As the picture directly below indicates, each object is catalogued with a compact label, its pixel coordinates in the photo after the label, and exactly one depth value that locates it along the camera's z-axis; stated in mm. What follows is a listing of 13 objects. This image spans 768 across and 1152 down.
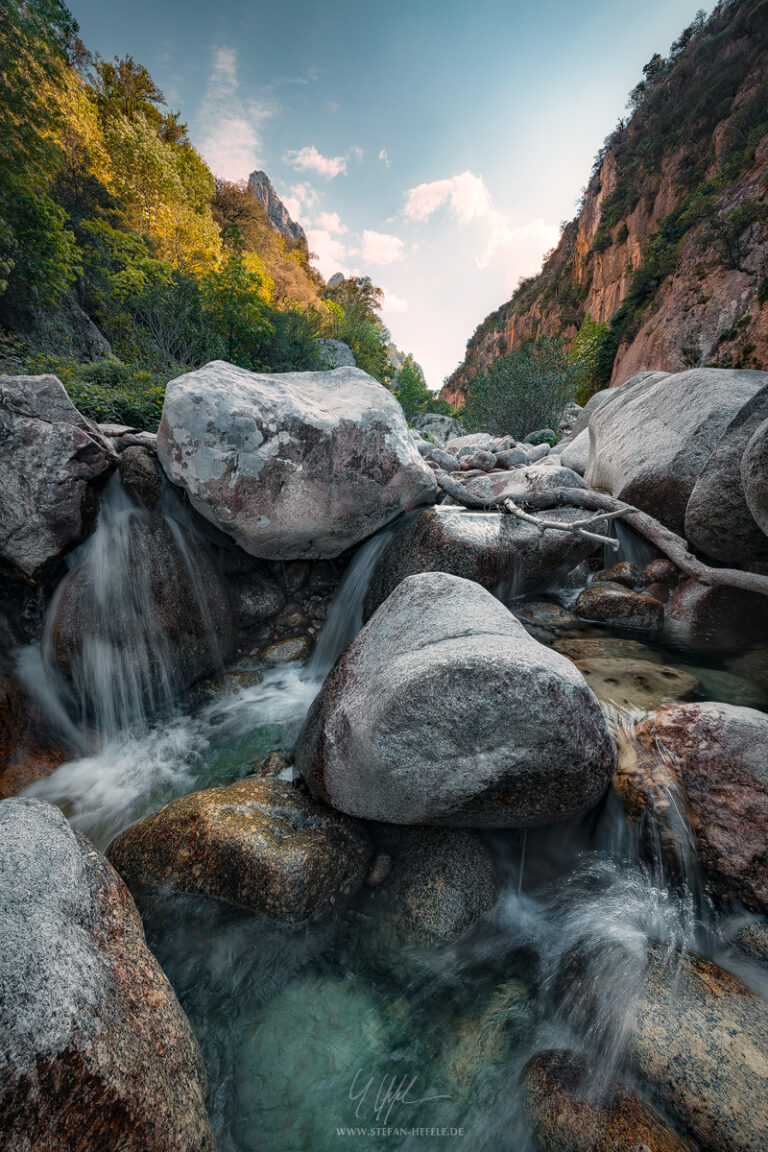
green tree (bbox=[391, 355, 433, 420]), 35594
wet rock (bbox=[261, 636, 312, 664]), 4980
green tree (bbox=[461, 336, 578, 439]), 19219
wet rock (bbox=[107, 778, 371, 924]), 2375
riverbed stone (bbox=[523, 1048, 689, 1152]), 1502
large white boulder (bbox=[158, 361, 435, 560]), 4055
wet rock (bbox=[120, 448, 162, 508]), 4312
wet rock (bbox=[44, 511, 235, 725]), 3895
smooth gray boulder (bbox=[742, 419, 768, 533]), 3227
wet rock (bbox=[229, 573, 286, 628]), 5199
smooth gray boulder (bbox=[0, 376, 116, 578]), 3750
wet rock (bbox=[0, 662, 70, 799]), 3359
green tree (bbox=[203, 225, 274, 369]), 11625
